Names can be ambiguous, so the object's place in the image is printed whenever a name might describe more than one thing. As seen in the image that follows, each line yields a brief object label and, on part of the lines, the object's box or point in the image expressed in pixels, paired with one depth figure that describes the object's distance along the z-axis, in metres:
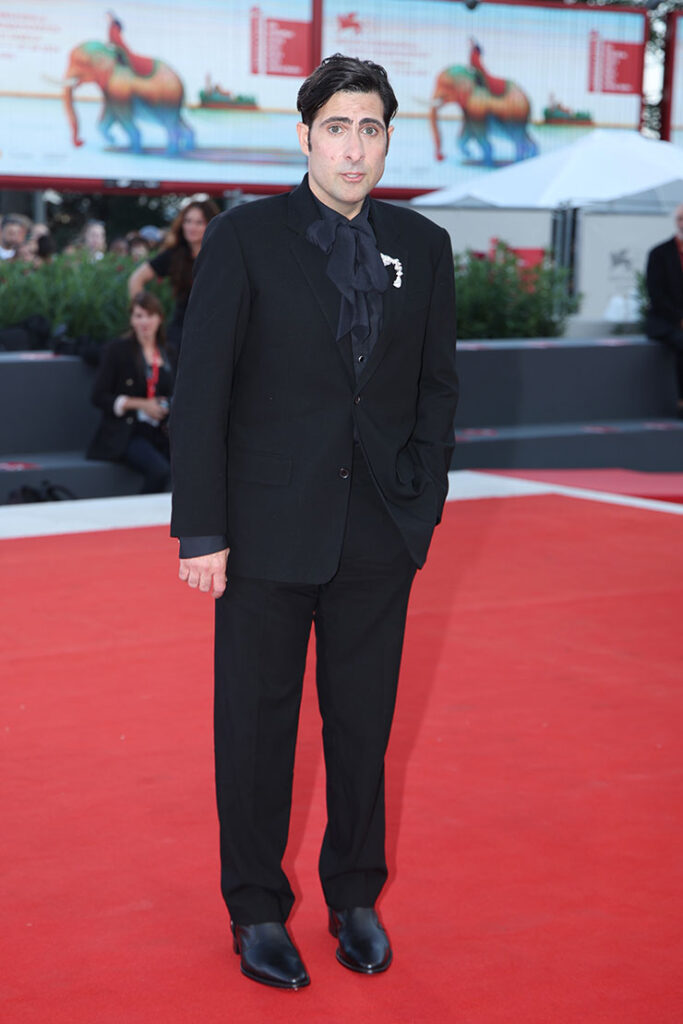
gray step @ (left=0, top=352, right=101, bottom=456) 8.08
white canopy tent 12.55
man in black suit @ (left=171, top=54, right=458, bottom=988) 2.49
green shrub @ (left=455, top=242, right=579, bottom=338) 10.89
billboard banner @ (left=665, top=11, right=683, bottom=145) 17.77
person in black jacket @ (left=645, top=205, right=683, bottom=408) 10.73
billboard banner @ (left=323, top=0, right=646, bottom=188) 15.54
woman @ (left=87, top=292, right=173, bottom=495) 7.83
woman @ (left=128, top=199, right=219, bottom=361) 7.87
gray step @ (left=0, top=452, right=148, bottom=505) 7.60
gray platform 8.02
